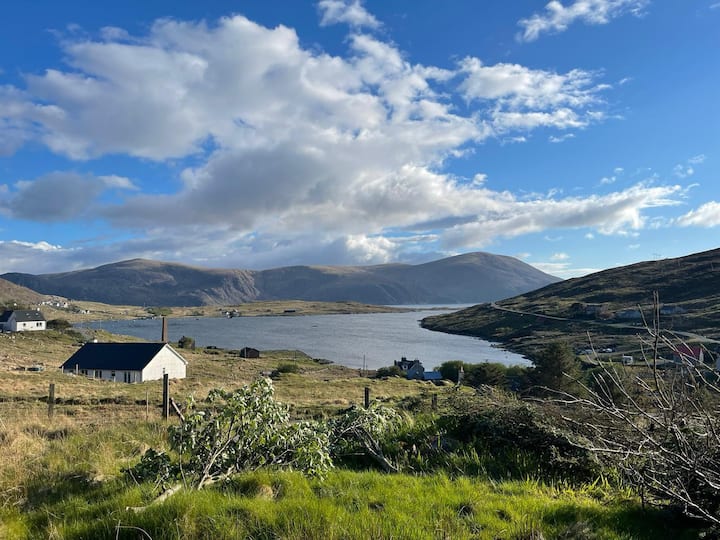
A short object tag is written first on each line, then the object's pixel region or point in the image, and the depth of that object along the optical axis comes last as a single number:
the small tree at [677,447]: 4.19
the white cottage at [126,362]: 54.44
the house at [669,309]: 108.95
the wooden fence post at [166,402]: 15.47
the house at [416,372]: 65.56
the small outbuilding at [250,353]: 85.88
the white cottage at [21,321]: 102.88
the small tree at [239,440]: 6.08
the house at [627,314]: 119.12
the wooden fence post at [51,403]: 17.30
